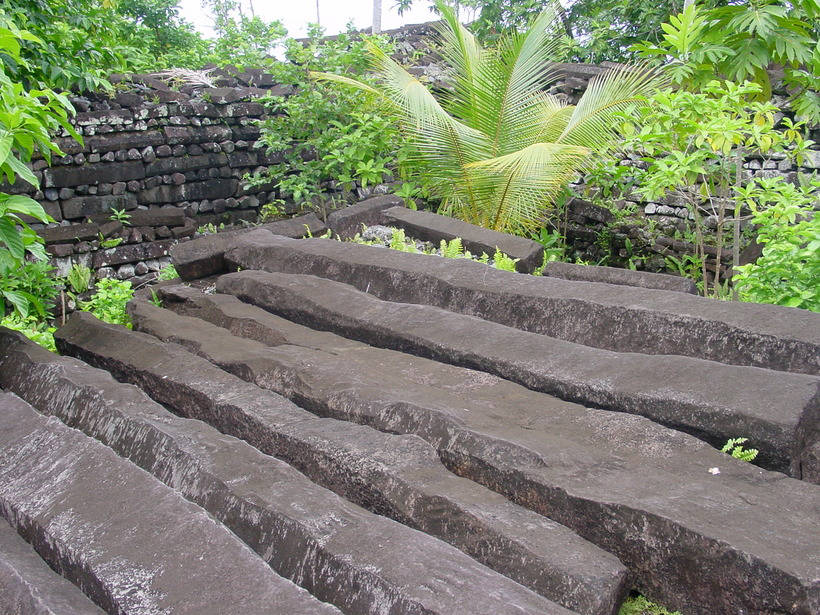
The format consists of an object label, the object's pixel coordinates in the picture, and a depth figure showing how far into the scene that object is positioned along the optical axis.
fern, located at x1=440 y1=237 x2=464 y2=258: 4.98
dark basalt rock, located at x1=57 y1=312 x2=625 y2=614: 1.78
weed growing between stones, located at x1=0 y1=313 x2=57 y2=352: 5.09
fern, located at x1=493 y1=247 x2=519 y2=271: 4.59
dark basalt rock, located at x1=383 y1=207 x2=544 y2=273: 5.02
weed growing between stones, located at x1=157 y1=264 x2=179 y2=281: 6.62
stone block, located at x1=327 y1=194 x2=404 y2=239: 6.40
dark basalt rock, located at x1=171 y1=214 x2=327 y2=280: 5.23
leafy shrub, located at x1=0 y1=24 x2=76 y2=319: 2.79
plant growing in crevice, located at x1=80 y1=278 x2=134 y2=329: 5.39
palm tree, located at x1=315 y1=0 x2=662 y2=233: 6.55
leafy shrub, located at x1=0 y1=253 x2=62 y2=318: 6.58
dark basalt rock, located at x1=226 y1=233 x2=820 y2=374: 2.74
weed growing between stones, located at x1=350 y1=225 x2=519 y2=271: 4.71
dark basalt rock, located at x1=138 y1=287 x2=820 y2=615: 1.72
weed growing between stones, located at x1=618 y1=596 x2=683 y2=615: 1.87
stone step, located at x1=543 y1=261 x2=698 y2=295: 4.09
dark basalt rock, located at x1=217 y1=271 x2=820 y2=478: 2.23
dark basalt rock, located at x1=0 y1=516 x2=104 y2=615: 1.65
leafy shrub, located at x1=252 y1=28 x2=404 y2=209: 7.23
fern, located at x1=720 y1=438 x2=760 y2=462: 2.20
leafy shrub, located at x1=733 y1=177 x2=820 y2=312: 3.31
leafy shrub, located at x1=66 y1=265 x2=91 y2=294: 7.49
